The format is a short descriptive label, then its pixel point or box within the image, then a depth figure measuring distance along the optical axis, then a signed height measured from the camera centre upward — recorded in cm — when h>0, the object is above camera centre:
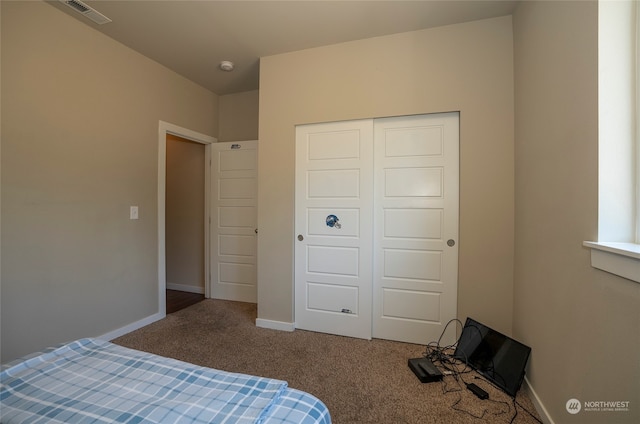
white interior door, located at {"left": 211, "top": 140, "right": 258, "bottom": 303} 360 -14
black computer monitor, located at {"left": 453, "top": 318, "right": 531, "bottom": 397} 181 -104
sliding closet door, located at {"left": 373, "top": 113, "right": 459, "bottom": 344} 242 -13
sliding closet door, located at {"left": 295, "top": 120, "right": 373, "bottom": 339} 262 -16
